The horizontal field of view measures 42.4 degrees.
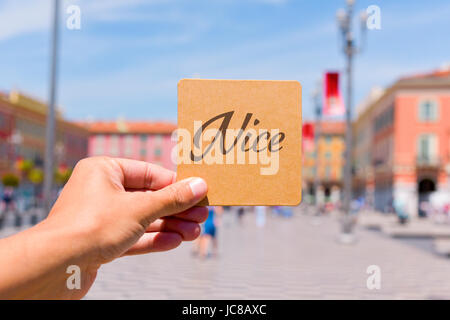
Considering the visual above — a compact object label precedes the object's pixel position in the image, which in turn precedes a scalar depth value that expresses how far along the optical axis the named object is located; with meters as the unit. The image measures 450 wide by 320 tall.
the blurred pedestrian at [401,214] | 29.03
